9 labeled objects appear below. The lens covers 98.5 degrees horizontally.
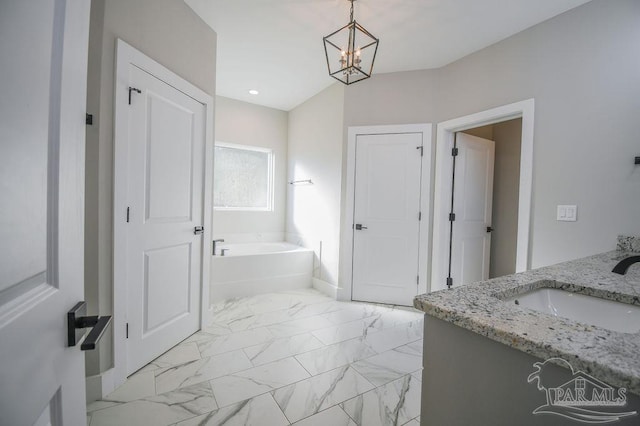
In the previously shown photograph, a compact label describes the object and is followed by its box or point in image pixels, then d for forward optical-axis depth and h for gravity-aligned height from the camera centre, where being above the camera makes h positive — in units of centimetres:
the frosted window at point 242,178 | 412 +40
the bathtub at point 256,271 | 322 -83
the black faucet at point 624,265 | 114 -20
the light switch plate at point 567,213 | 198 +1
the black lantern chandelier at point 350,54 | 175 +155
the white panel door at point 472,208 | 302 +3
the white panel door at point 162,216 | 176 -11
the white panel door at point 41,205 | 37 -1
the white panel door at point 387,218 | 307 -10
